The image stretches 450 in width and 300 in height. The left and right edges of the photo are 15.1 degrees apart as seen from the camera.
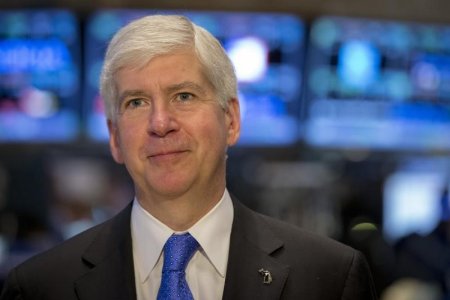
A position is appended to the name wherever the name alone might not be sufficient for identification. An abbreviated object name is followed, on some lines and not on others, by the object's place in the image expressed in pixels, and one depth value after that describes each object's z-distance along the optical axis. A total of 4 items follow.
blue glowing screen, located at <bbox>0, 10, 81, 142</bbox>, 7.56
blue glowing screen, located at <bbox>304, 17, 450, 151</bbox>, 7.80
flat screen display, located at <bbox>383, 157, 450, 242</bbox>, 7.92
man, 3.15
